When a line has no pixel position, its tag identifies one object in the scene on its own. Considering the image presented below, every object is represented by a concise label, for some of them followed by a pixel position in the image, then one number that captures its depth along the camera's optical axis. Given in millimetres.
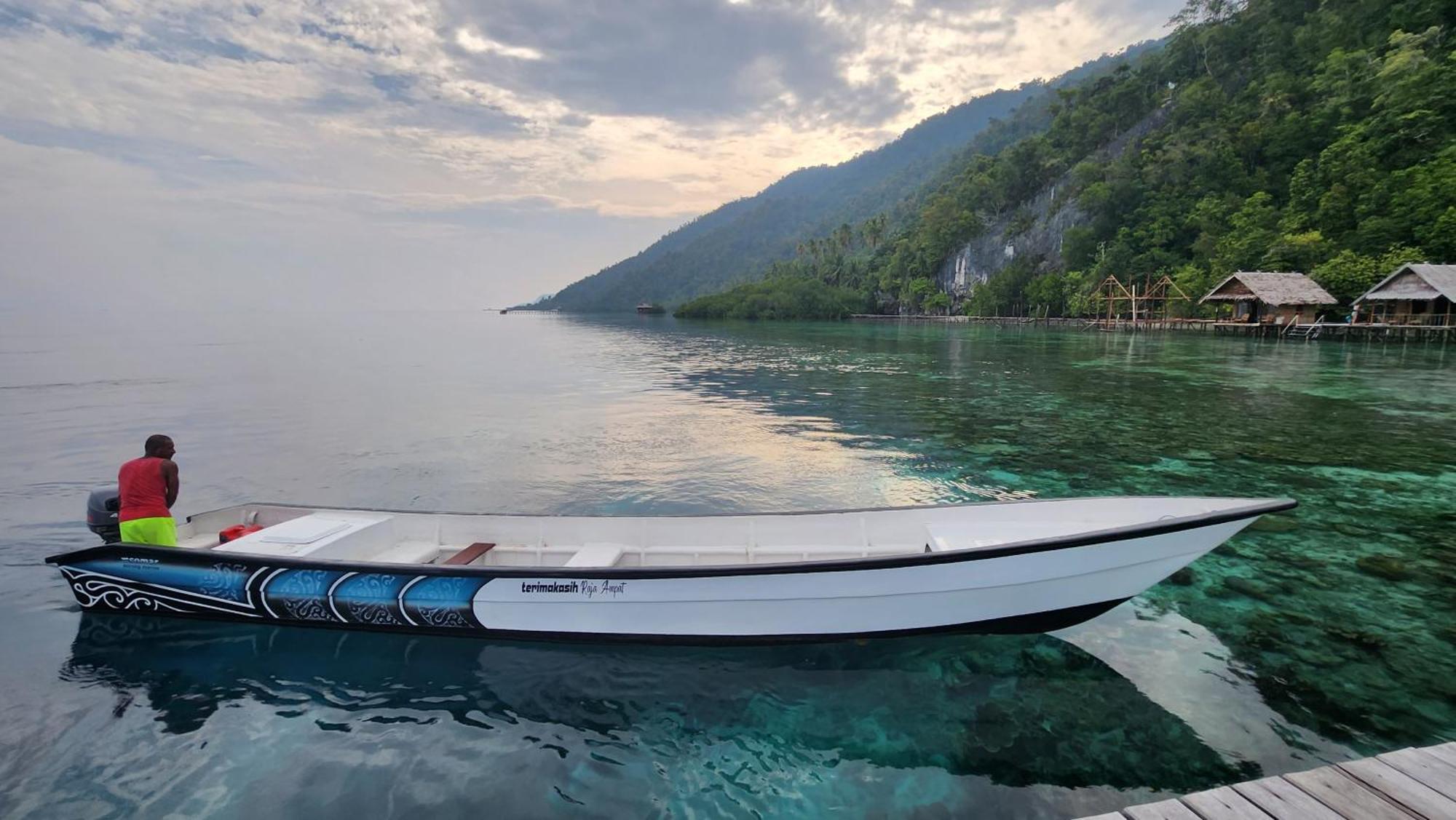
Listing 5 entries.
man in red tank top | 7891
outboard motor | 8422
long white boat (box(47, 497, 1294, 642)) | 6488
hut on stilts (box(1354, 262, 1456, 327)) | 40344
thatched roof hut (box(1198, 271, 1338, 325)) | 50719
